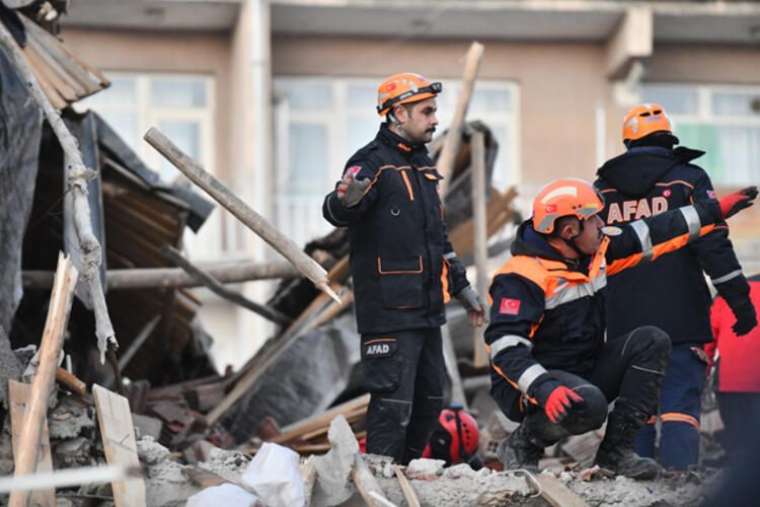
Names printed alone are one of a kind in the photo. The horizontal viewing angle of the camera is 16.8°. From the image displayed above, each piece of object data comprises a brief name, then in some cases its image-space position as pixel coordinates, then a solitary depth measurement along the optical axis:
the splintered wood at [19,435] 9.72
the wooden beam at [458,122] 18.21
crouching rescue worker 11.12
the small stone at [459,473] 11.06
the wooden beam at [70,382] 10.69
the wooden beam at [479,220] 18.57
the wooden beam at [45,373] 9.29
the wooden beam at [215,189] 11.37
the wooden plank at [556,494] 10.35
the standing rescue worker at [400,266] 12.18
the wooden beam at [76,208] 11.12
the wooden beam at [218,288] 17.47
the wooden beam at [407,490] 10.43
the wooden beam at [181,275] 16.92
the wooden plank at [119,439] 9.73
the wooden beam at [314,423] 16.01
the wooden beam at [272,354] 17.37
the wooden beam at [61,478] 7.32
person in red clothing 13.25
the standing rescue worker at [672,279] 12.52
